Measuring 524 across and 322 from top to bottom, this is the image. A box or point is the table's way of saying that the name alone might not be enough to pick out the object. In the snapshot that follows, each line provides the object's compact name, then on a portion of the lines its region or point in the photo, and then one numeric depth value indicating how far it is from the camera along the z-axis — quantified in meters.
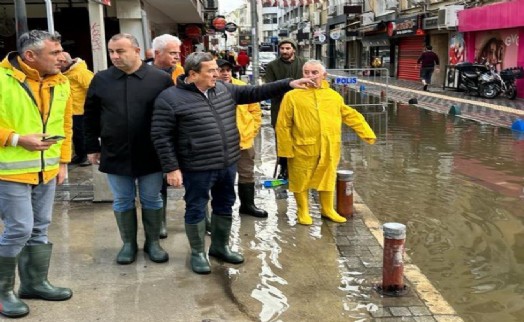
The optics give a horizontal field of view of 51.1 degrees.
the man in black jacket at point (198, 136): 4.04
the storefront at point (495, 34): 17.48
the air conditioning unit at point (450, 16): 21.67
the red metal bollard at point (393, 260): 3.93
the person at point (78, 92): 7.10
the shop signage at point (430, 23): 23.75
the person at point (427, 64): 21.66
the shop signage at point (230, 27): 28.83
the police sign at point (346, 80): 16.25
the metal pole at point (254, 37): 15.13
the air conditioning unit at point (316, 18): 54.24
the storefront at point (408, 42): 26.45
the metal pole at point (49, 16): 5.36
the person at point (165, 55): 5.06
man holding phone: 3.34
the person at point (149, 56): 5.98
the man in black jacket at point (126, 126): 4.19
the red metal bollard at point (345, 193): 5.77
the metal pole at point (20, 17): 4.86
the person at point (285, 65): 6.55
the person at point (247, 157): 5.77
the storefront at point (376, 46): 32.06
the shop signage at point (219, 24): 28.95
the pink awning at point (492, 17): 17.08
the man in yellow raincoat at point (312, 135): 5.46
